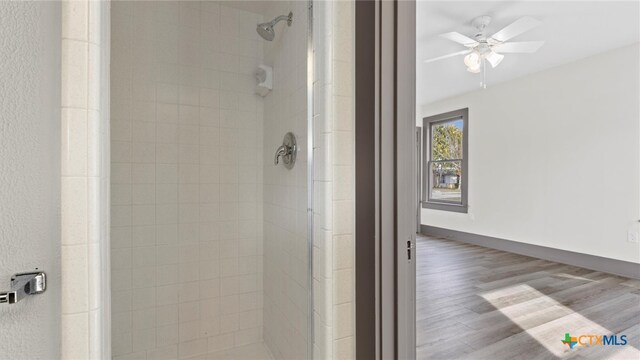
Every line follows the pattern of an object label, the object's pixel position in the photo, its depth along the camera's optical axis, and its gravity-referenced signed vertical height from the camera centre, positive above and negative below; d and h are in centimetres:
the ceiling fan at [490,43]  251 +123
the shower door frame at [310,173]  116 +2
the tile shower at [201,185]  170 -3
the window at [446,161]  495 +31
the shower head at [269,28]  156 +80
